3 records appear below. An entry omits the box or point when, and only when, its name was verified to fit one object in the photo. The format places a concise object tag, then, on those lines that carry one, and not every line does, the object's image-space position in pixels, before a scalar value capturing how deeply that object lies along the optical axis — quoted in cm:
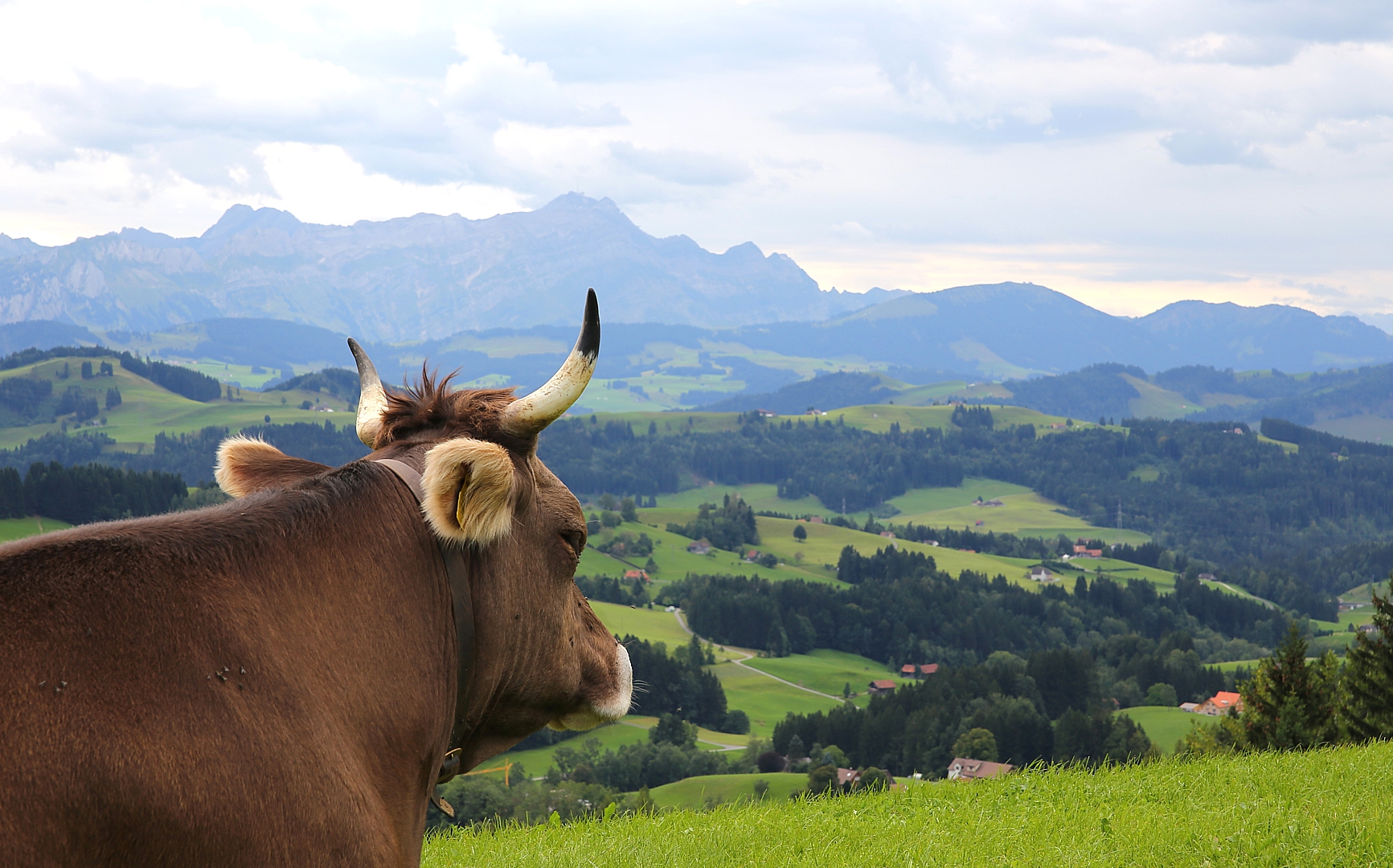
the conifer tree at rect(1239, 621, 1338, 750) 2431
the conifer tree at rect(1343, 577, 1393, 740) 2688
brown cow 269
